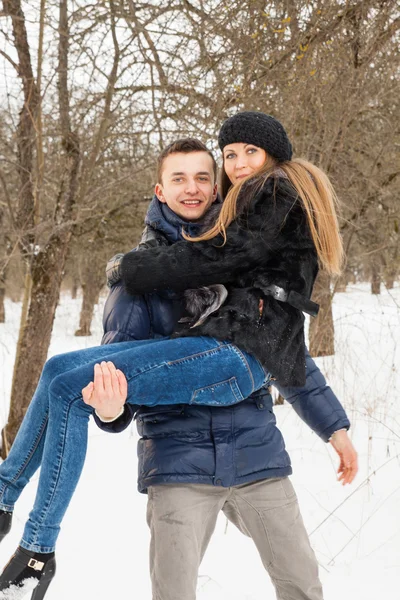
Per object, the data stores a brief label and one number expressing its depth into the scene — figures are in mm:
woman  1683
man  1709
